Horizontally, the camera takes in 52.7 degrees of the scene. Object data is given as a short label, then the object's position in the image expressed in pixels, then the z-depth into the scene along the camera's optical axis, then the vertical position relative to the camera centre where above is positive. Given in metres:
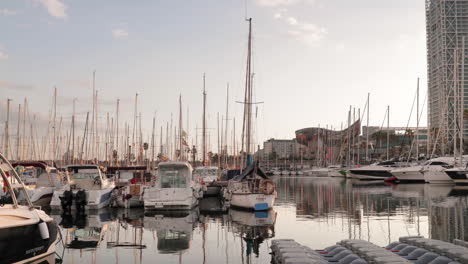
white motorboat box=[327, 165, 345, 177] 112.03 -2.65
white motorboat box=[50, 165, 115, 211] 34.22 -2.55
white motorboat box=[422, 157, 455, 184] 66.75 -1.14
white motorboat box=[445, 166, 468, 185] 63.31 -1.74
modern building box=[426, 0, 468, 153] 156.25 +46.55
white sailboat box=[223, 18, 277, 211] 33.06 -2.24
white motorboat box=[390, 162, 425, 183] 72.50 -1.94
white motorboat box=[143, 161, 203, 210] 33.47 -2.26
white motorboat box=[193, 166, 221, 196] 50.44 -2.17
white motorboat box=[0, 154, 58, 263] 12.84 -2.25
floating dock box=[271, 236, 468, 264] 13.97 -2.98
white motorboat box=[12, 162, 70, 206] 37.76 -2.43
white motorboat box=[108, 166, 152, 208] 36.88 -2.98
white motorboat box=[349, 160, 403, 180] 84.44 -1.86
